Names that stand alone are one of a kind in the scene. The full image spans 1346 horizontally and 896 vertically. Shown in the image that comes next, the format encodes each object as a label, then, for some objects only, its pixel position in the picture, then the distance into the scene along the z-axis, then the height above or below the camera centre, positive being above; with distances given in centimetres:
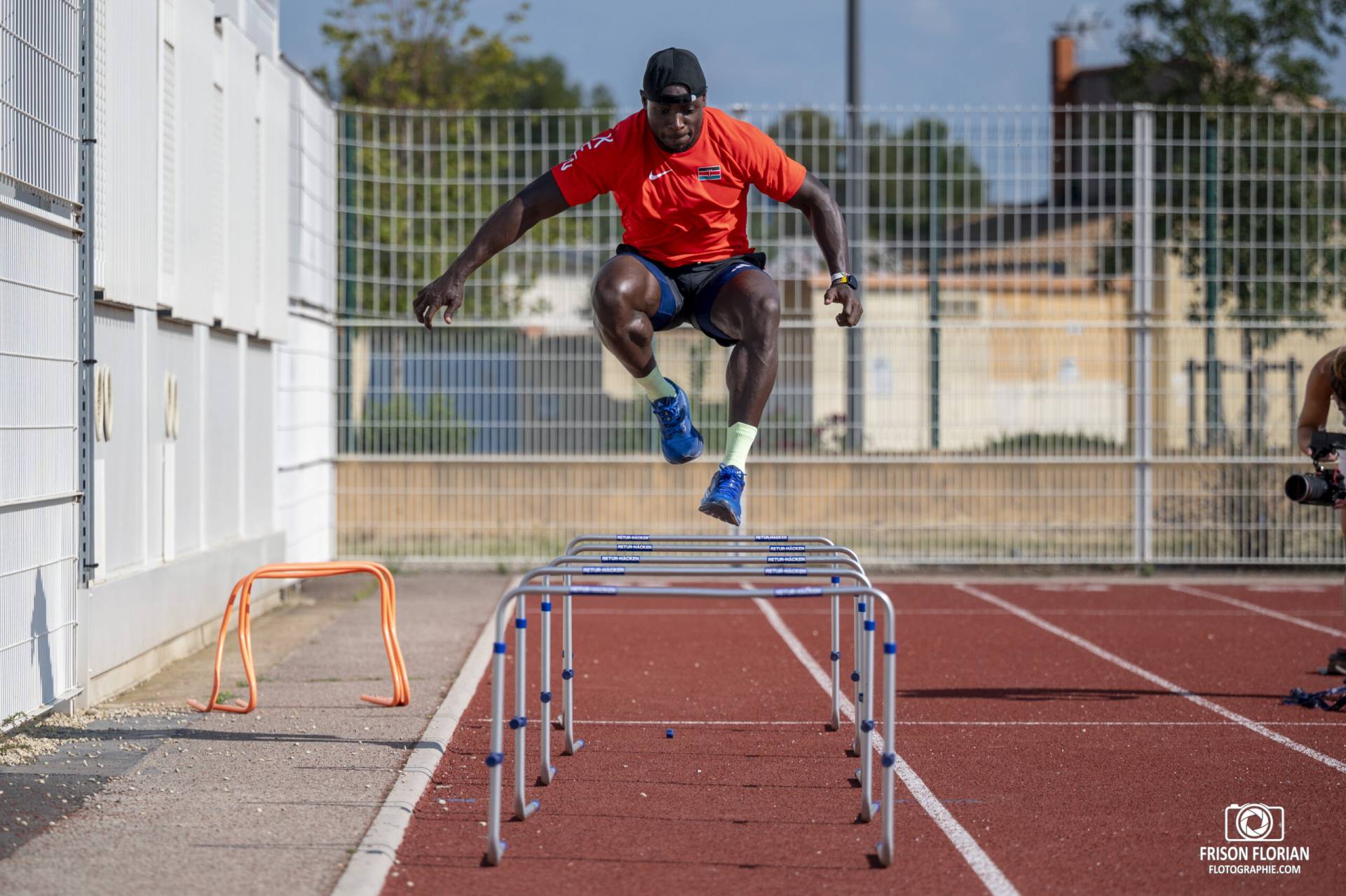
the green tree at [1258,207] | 2802 +205
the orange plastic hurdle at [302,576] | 1466 -101
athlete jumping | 1160 +75
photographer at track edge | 1550 +14
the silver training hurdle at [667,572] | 1001 -51
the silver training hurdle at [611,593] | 936 -77
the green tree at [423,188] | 2767 +226
